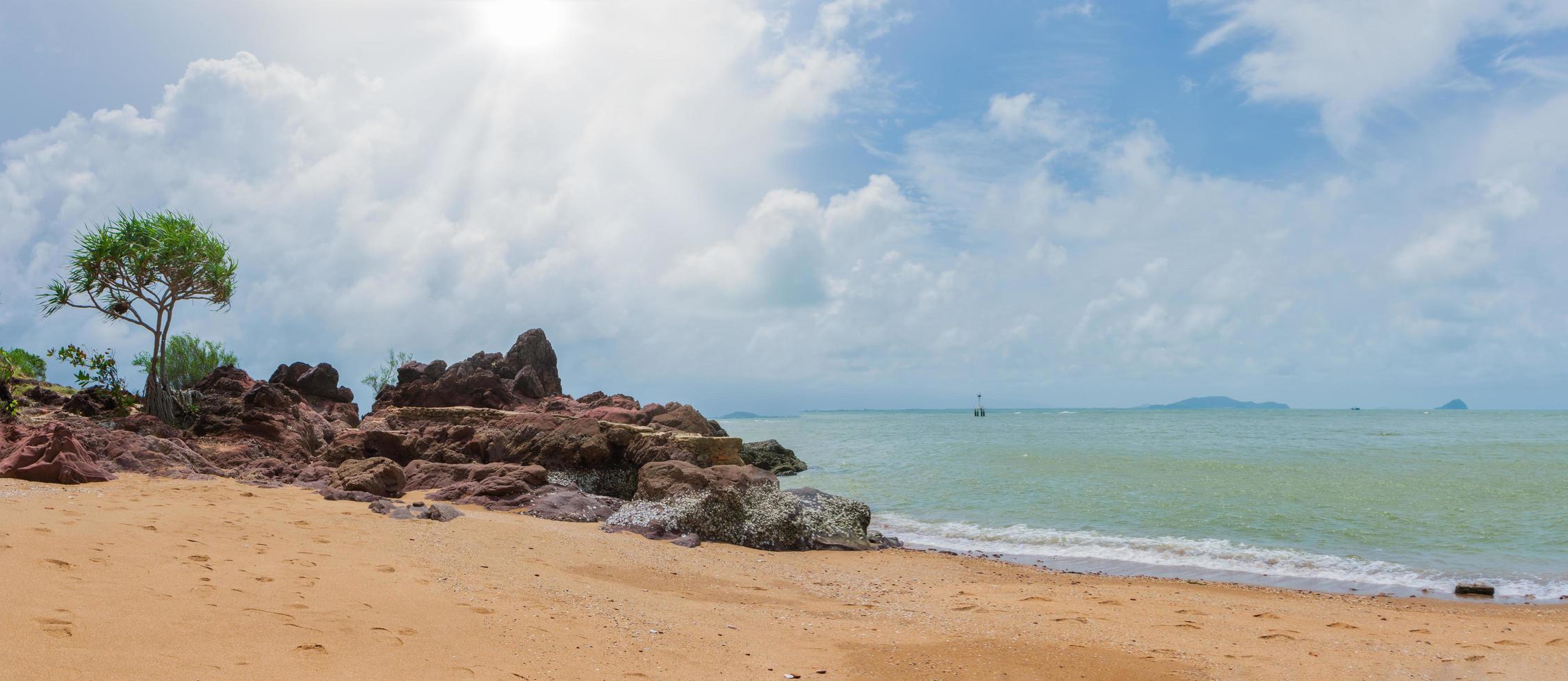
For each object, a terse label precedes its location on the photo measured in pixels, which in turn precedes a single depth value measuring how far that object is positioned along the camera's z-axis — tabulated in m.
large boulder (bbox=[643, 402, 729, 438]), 22.99
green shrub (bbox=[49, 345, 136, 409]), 18.81
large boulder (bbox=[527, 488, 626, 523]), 13.10
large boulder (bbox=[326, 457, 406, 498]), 13.12
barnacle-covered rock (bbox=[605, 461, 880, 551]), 12.36
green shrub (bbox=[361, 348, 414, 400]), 49.38
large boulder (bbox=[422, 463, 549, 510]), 13.82
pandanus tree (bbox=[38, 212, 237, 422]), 18.28
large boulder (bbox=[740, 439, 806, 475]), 32.62
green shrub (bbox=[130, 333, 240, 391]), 37.94
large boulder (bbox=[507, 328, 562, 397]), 34.12
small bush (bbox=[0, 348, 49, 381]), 31.91
